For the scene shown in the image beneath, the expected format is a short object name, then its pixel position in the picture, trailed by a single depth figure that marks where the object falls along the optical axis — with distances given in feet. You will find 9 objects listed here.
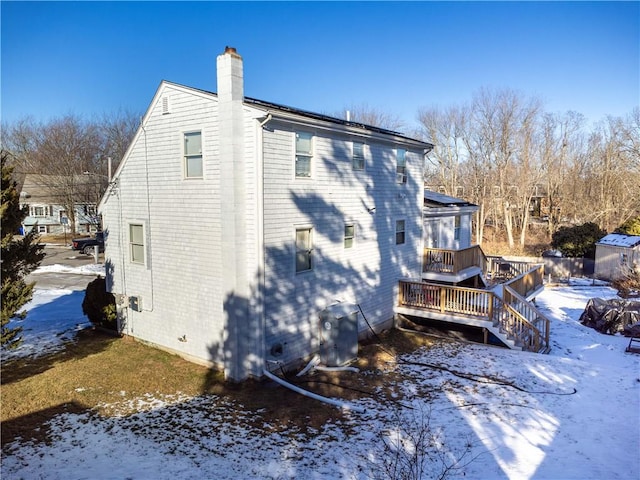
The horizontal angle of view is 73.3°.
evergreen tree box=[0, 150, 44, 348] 31.27
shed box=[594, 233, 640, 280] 87.35
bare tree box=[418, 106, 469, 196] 154.92
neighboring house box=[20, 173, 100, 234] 131.23
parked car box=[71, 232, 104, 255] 111.14
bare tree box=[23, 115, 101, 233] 136.77
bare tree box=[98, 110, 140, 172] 153.48
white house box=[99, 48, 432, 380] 35.01
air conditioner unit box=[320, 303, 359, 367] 39.99
